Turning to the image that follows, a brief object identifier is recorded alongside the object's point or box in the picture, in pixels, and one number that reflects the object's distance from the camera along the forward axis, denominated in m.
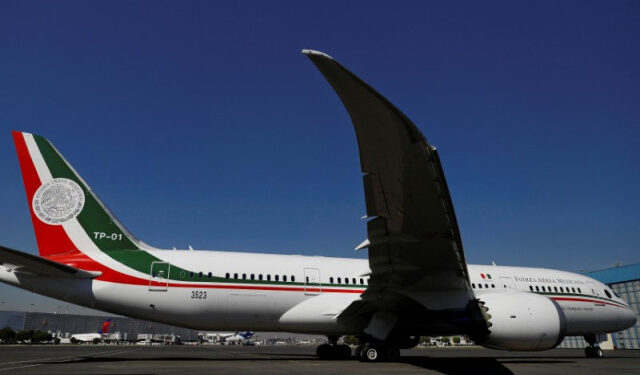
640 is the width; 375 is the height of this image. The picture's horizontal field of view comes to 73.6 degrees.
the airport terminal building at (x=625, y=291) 34.81
